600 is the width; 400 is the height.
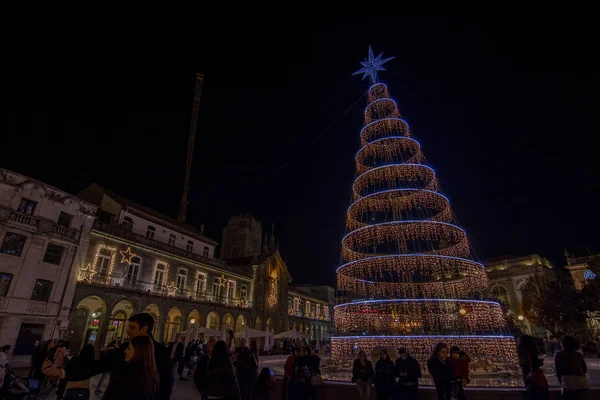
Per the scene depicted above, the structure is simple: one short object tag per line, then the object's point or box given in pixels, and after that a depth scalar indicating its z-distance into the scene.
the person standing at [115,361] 3.08
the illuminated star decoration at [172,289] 28.96
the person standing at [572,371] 5.54
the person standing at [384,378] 7.14
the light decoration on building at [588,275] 41.85
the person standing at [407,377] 7.00
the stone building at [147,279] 24.36
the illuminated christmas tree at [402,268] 13.62
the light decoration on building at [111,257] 24.17
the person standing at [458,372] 6.90
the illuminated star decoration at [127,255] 25.92
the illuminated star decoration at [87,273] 22.88
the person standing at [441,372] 6.91
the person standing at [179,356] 15.17
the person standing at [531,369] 5.93
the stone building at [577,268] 49.69
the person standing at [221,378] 4.53
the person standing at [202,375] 5.34
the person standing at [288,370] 7.70
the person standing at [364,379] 7.83
